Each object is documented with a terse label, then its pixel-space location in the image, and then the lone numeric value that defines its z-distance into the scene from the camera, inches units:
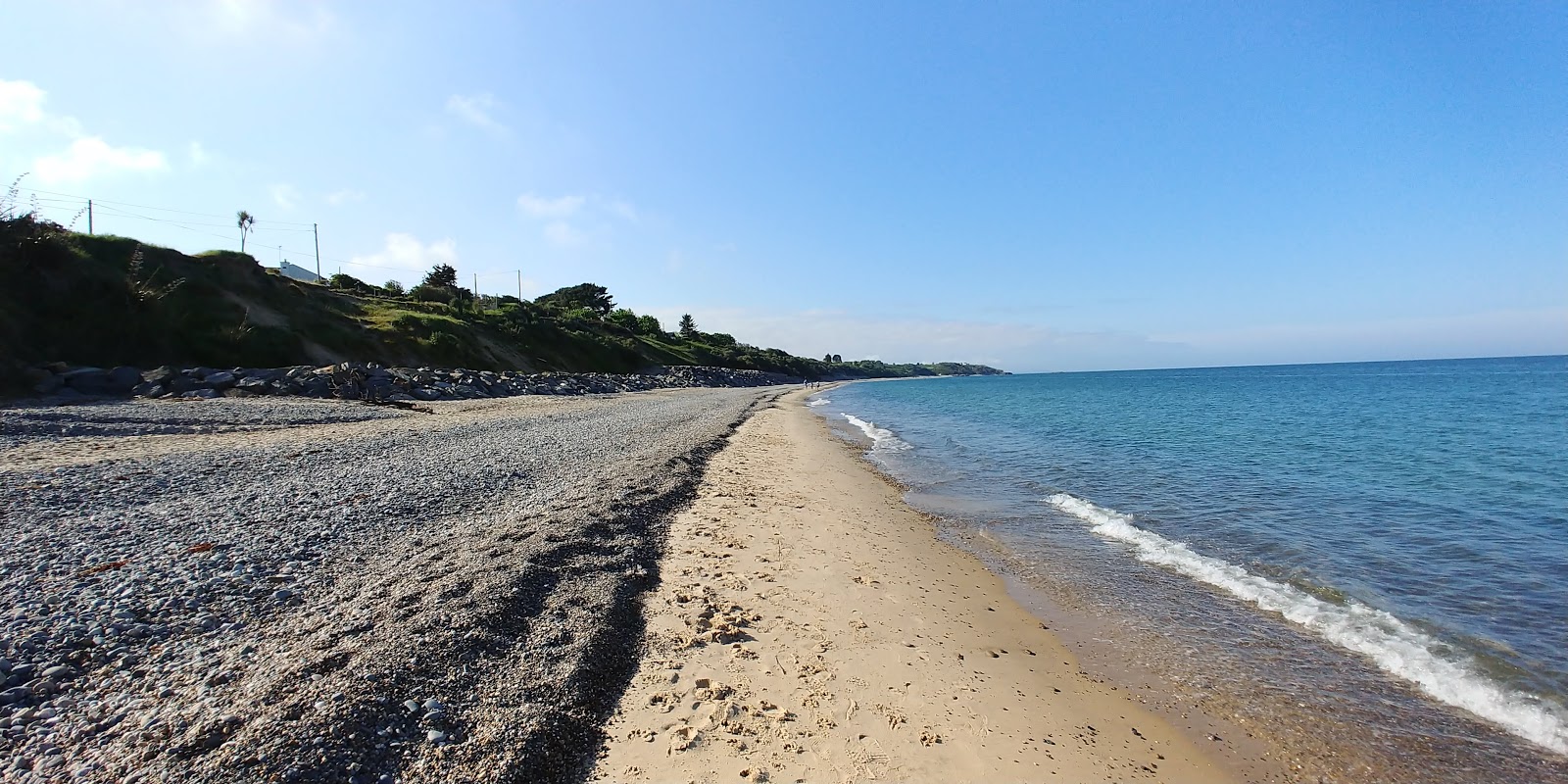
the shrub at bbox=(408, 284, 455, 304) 2217.2
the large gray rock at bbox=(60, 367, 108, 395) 693.9
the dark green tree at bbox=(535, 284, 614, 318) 4160.9
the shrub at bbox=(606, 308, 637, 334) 3607.8
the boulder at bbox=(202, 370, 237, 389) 796.0
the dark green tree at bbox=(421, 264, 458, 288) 2787.9
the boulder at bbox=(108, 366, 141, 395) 721.0
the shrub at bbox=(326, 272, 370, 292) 2134.6
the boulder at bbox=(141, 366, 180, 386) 746.2
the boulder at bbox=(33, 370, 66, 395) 656.4
